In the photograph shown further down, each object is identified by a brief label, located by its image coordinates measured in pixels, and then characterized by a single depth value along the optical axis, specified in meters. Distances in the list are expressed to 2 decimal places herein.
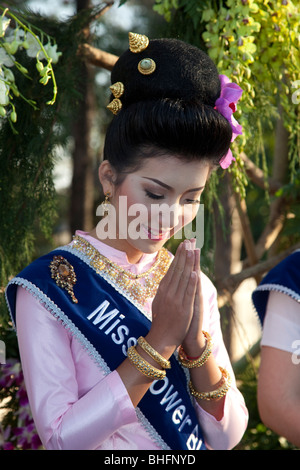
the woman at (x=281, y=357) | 2.36
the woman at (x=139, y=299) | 2.22
